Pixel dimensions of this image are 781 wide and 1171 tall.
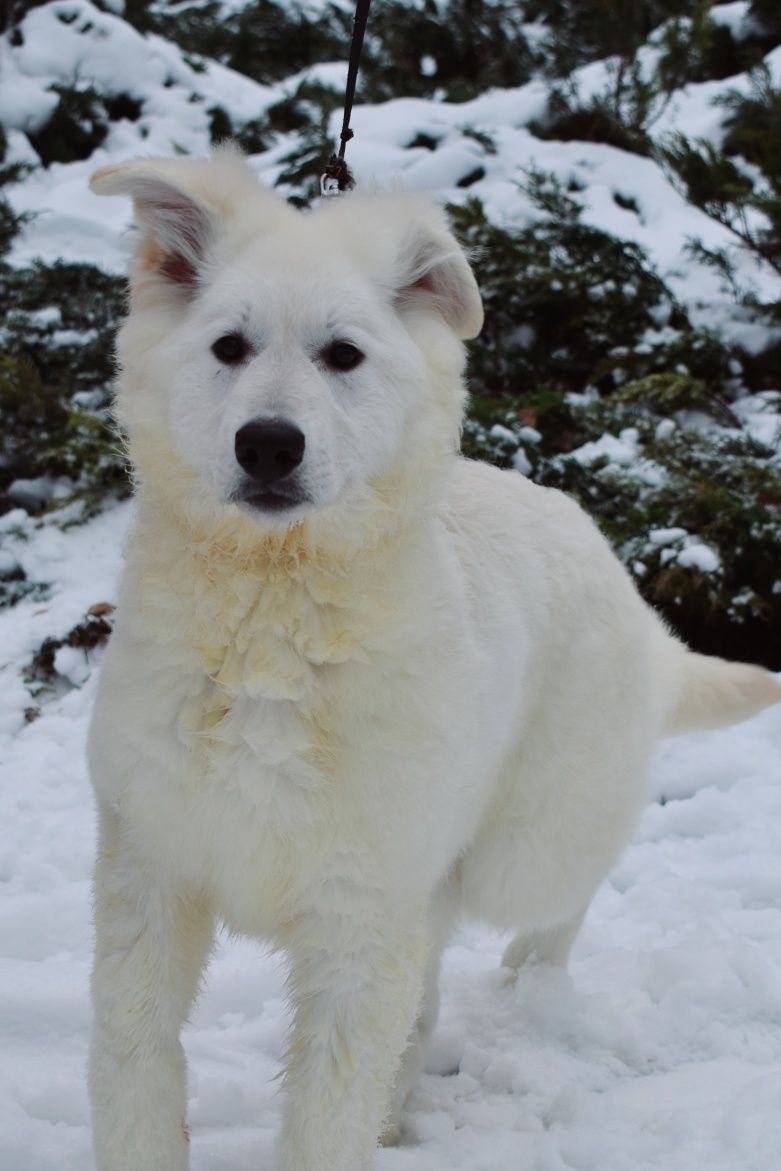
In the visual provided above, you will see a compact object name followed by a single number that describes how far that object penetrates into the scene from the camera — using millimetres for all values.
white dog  2398
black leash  3506
